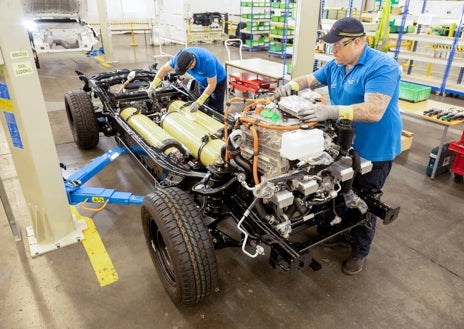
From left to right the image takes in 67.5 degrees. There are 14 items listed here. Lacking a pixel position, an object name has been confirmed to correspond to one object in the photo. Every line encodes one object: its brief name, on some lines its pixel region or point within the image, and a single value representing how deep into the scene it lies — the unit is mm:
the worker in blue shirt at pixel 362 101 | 2258
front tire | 2225
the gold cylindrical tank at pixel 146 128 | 3537
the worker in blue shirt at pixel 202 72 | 4141
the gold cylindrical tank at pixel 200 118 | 3572
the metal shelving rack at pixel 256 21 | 14570
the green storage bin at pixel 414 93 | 5008
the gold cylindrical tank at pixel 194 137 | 3068
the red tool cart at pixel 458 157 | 4304
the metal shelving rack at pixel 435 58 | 7891
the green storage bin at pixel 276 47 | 13748
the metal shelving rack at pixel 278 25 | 13161
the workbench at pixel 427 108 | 4207
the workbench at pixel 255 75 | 6750
